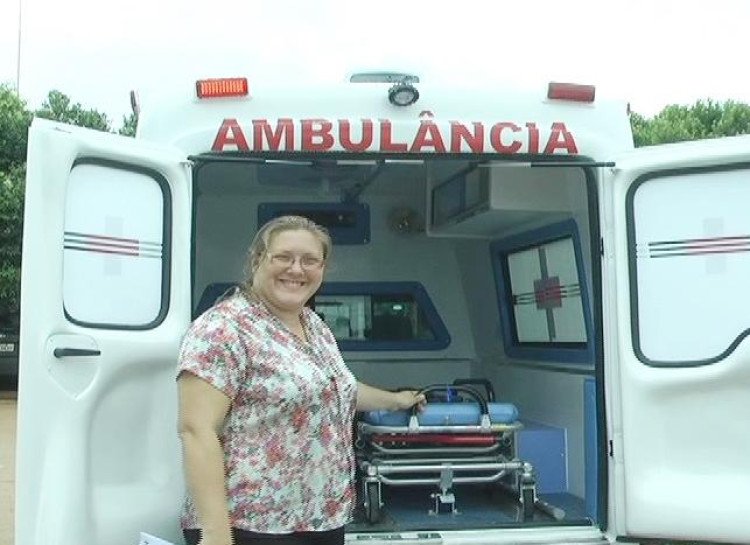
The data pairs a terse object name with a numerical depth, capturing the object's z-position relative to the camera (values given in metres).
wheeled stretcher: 4.66
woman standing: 2.70
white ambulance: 3.29
